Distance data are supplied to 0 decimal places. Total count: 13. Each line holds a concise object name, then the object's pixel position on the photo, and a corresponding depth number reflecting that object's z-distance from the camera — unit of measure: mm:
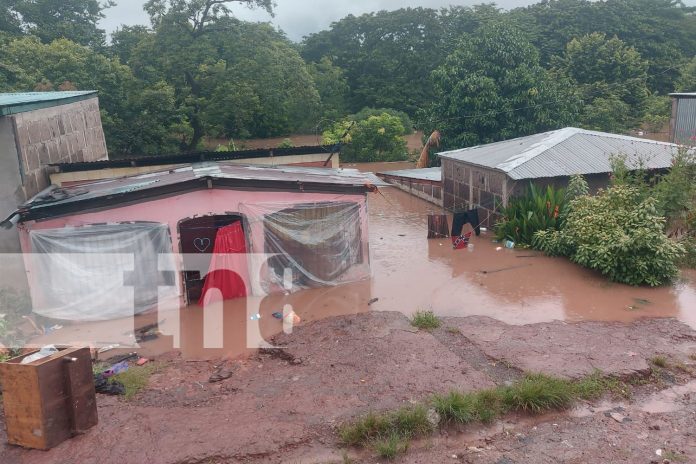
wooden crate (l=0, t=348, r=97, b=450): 6535
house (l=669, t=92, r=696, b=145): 20719
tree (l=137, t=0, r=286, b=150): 27172
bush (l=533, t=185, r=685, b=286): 12555
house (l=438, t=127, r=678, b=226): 16453
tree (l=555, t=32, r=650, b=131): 29594
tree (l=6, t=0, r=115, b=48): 34688
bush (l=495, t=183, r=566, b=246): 15531
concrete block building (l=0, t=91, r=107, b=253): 12172
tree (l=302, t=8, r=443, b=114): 41531
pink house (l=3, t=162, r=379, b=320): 11203
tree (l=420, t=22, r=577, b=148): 25719
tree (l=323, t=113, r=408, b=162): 32156
